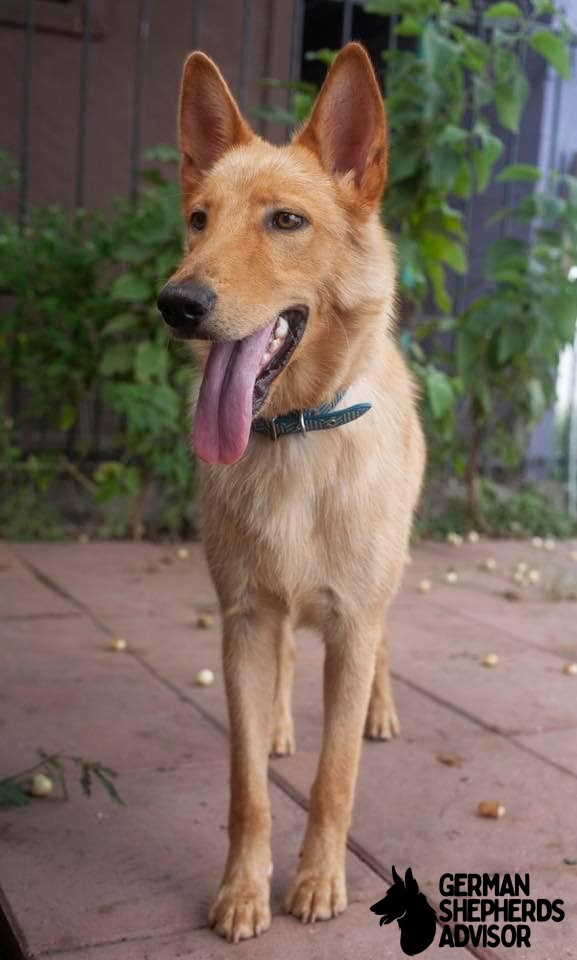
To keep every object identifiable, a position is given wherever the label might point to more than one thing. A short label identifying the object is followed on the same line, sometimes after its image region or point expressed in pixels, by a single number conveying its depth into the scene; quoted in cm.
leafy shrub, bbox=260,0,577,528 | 514
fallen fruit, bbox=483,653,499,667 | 400
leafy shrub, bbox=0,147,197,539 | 528
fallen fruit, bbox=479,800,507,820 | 279
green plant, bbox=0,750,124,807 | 264
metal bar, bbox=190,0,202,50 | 598
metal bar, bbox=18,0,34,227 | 571
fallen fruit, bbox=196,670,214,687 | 368
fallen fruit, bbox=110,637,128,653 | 398
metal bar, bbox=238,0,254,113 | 618
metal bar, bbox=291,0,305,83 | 625
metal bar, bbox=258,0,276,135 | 707
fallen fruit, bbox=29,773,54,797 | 278
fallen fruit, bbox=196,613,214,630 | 434
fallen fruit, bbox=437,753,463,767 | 313
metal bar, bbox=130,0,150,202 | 588
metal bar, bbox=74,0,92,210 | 584
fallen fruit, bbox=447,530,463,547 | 612
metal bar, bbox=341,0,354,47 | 612
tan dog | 233
